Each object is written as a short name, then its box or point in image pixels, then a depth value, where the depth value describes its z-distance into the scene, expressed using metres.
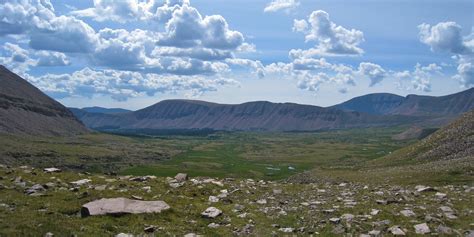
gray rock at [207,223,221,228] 21.24
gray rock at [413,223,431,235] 19.83
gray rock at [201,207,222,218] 22.86
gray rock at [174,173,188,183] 36.83
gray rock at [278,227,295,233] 20.50
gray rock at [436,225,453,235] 19.88
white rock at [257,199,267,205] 27.45
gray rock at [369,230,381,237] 19.60
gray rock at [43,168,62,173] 35.75
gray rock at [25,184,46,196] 25.73
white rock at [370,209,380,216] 22.96
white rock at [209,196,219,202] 27.89
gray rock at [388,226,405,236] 19.62
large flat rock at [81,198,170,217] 21.52
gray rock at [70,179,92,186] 29.56
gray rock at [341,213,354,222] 22.01
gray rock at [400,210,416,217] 22.69
